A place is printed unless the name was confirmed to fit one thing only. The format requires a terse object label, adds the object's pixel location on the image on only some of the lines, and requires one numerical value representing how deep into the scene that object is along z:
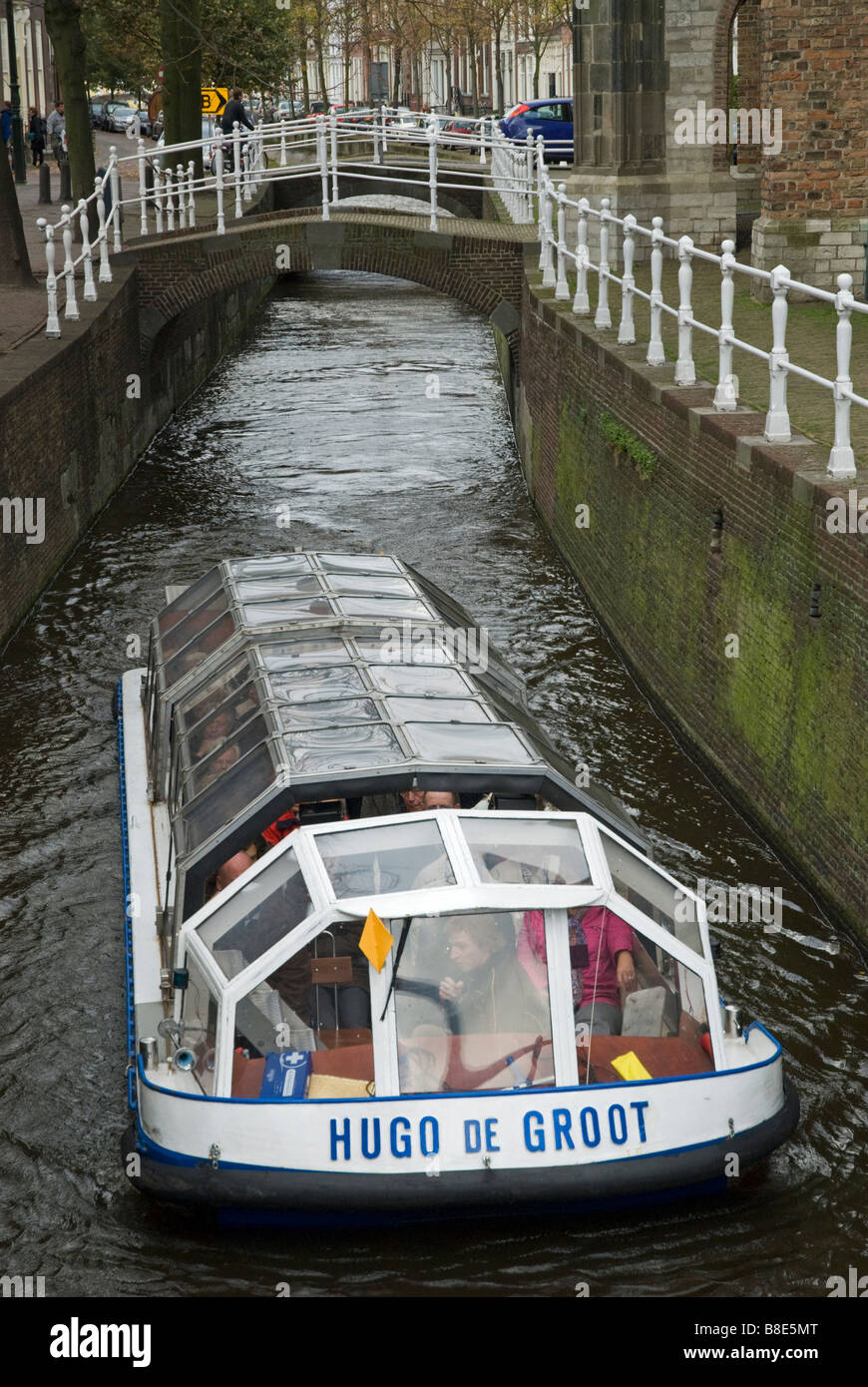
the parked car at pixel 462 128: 58.52
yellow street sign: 45.41
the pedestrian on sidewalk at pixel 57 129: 45.10
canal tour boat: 7.55
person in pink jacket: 8.09
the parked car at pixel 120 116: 73.56
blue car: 44.81
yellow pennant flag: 7.59
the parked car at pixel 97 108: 75.12
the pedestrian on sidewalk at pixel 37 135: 45.91
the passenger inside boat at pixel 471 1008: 7.77
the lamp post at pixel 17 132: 40.25
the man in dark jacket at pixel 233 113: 34.44
